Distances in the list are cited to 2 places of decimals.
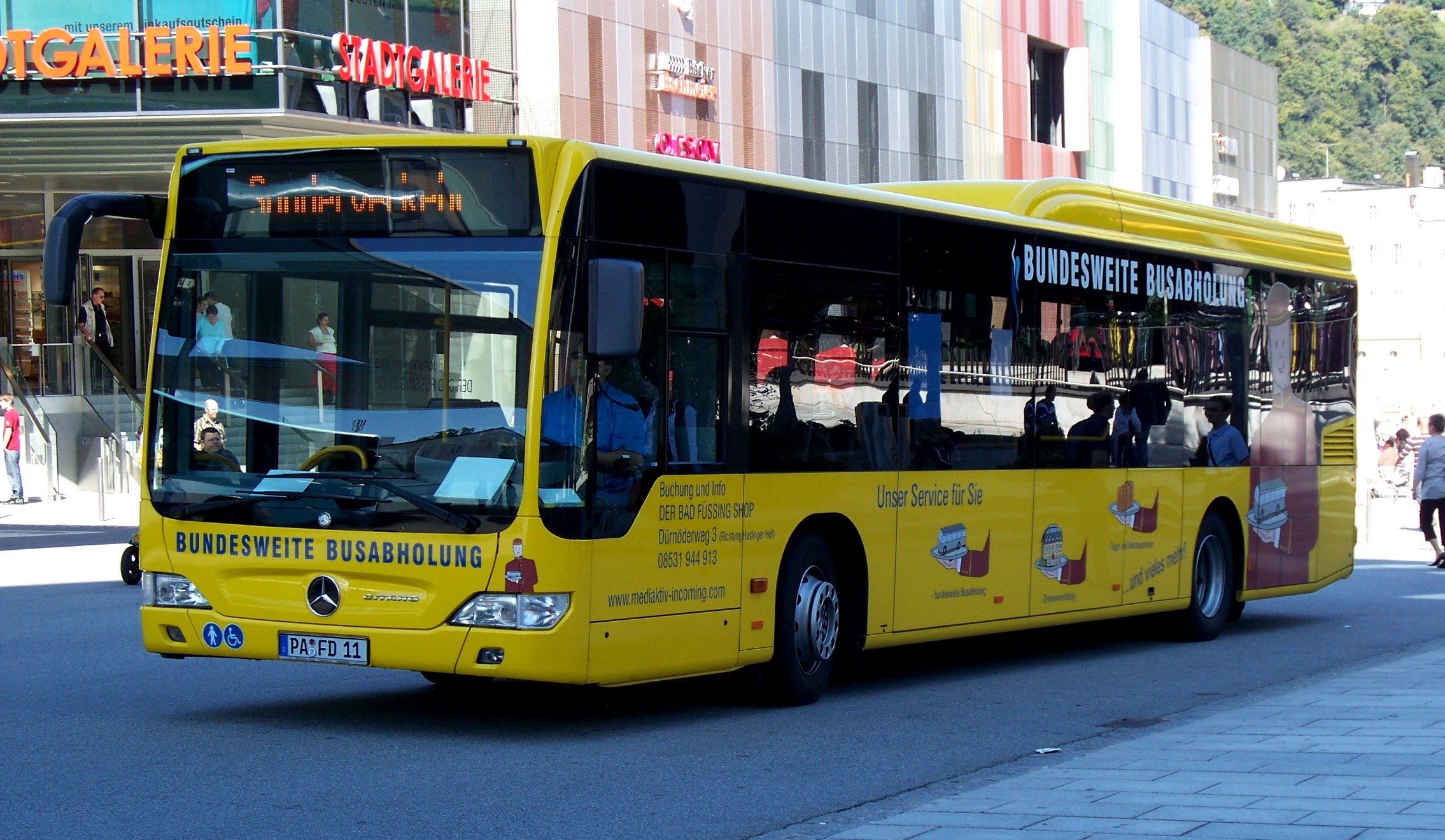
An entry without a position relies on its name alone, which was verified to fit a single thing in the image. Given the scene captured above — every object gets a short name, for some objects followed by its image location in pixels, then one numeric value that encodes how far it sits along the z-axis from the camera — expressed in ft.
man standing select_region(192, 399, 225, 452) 29.58
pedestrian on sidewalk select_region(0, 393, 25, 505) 96.84
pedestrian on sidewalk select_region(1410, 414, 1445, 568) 77.82
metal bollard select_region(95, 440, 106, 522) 90.89
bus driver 27.73
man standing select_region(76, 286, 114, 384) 101.45
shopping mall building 104.32
